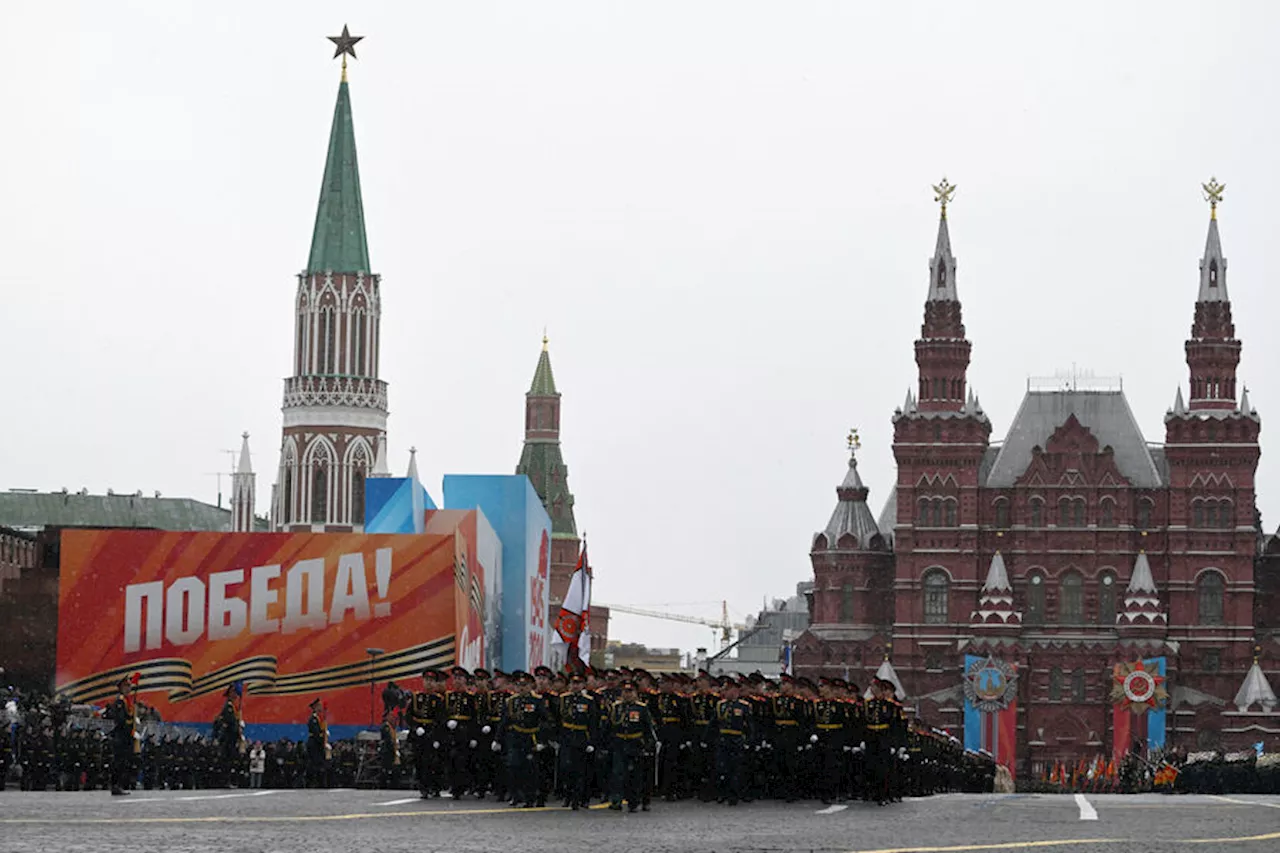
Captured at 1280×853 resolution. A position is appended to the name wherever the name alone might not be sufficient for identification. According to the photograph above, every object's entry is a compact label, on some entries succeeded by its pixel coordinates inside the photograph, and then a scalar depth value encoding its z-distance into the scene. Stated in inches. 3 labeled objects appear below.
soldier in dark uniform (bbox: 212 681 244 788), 1756.9
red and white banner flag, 2554.6
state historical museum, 4254.4
